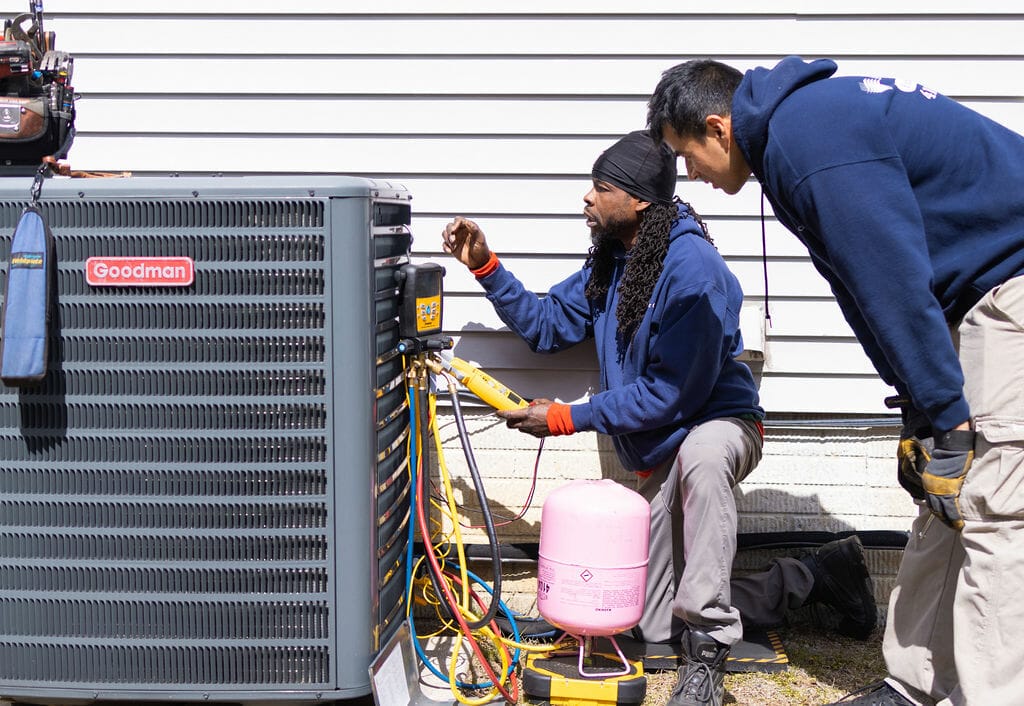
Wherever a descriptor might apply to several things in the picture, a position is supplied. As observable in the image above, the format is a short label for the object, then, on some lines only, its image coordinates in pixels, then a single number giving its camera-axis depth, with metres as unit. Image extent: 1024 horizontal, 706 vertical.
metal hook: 2.60
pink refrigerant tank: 3.03
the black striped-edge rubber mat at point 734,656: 3.38
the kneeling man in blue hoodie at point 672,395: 3.18
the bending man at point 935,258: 2.33
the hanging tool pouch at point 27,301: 2.53
